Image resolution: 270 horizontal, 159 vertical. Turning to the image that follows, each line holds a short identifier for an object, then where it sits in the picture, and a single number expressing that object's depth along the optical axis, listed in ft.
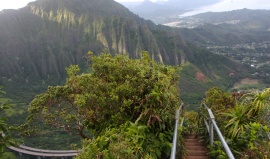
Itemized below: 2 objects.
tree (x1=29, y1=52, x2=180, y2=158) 17.63
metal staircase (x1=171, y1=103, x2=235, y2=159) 17.93
